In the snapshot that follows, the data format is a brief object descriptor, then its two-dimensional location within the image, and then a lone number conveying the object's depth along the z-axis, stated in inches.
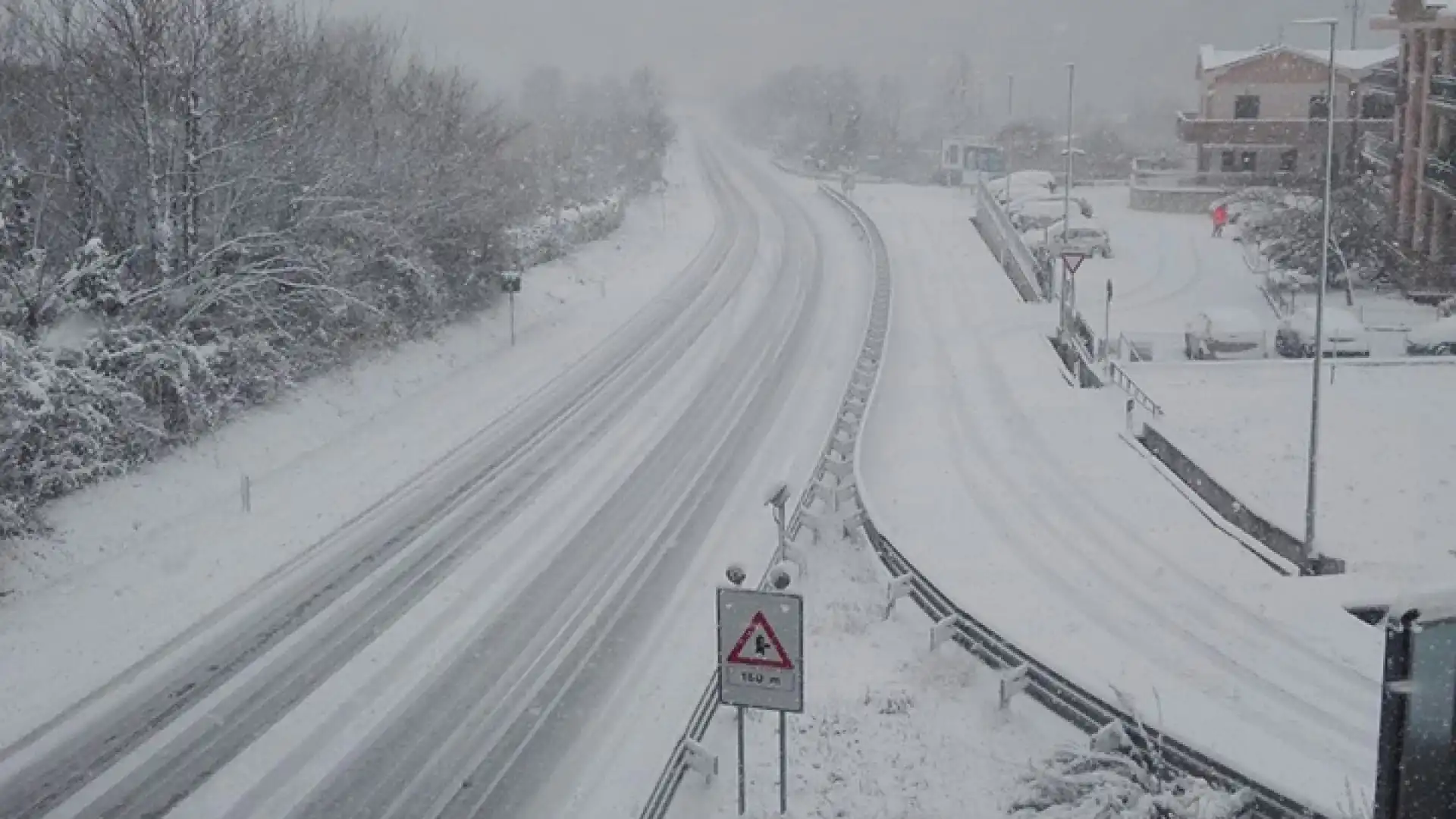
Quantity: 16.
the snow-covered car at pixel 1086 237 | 1927.9
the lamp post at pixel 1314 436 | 791.1
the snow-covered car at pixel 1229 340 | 1373.0
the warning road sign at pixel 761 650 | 469.1
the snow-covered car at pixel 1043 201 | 2229.3
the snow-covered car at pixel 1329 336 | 1331.2
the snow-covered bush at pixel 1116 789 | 463.2
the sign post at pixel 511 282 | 1405.0
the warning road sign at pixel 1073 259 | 1249.4
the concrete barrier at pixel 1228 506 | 835.4
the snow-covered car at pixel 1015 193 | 2347.4
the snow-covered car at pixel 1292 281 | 1674.5
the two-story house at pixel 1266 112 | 2484.0
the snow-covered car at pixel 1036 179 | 2588.6
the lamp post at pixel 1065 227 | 1371.8
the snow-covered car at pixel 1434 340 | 1327.5
